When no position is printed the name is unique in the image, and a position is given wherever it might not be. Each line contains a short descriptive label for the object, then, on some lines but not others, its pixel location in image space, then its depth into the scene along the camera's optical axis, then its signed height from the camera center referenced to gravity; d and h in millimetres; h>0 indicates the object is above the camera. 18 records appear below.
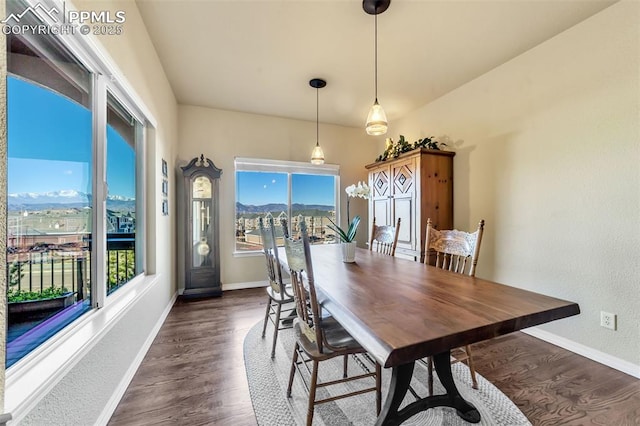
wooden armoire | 3299 +232
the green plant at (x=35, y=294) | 1069 -344
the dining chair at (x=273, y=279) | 2174 -550
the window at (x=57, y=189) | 1088 +131
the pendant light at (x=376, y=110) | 1985 +824
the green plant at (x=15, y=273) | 1055 -224
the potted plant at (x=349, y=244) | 2123 -234
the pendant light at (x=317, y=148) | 3196 +824
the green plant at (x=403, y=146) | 3505 +888
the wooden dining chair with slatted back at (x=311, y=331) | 1339 -672
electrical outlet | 2096 -828
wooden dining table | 927 -399
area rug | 1546 -1151
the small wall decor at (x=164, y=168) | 3020 +519
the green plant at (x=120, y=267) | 1935 -400
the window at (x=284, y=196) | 4297 +292
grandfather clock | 3721 -185
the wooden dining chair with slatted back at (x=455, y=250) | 1751 -261
